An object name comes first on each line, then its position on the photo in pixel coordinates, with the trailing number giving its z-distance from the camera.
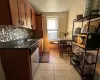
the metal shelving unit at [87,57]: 1.66
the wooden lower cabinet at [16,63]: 1.50
